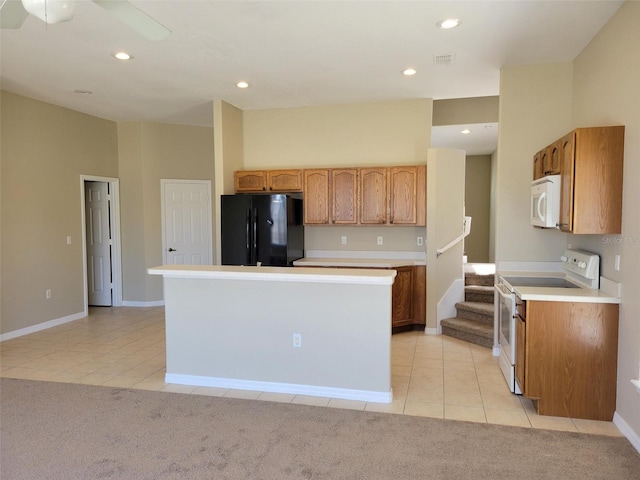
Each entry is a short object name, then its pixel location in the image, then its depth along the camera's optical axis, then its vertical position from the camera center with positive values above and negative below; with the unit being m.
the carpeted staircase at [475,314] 4.79 -1.14
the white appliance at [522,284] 3.29 -0.53
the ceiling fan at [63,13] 1.98 +1.06
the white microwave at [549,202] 3.33 +0.14
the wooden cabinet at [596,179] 2.93 +0.28
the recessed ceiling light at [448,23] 3.28 +1.53
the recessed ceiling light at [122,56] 3.94 +1.54
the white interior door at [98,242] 6.79 -0.34
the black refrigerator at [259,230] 5.24 -0.12
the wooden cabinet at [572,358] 2.95 -0.96
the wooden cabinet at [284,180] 5.67 +0.53
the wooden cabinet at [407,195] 5.27 +0.31
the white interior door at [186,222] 6.91 -0.03
